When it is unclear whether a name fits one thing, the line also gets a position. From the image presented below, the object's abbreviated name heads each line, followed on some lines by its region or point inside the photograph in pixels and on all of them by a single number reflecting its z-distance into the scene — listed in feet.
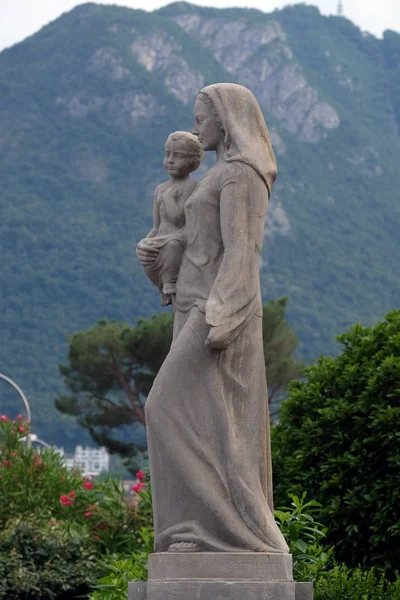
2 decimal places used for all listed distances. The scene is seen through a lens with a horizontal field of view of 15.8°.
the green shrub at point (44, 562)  50.65
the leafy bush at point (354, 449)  38.14
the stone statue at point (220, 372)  24.72
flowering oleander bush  51.19
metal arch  95.59
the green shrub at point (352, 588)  32.07
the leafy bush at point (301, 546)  33.12
